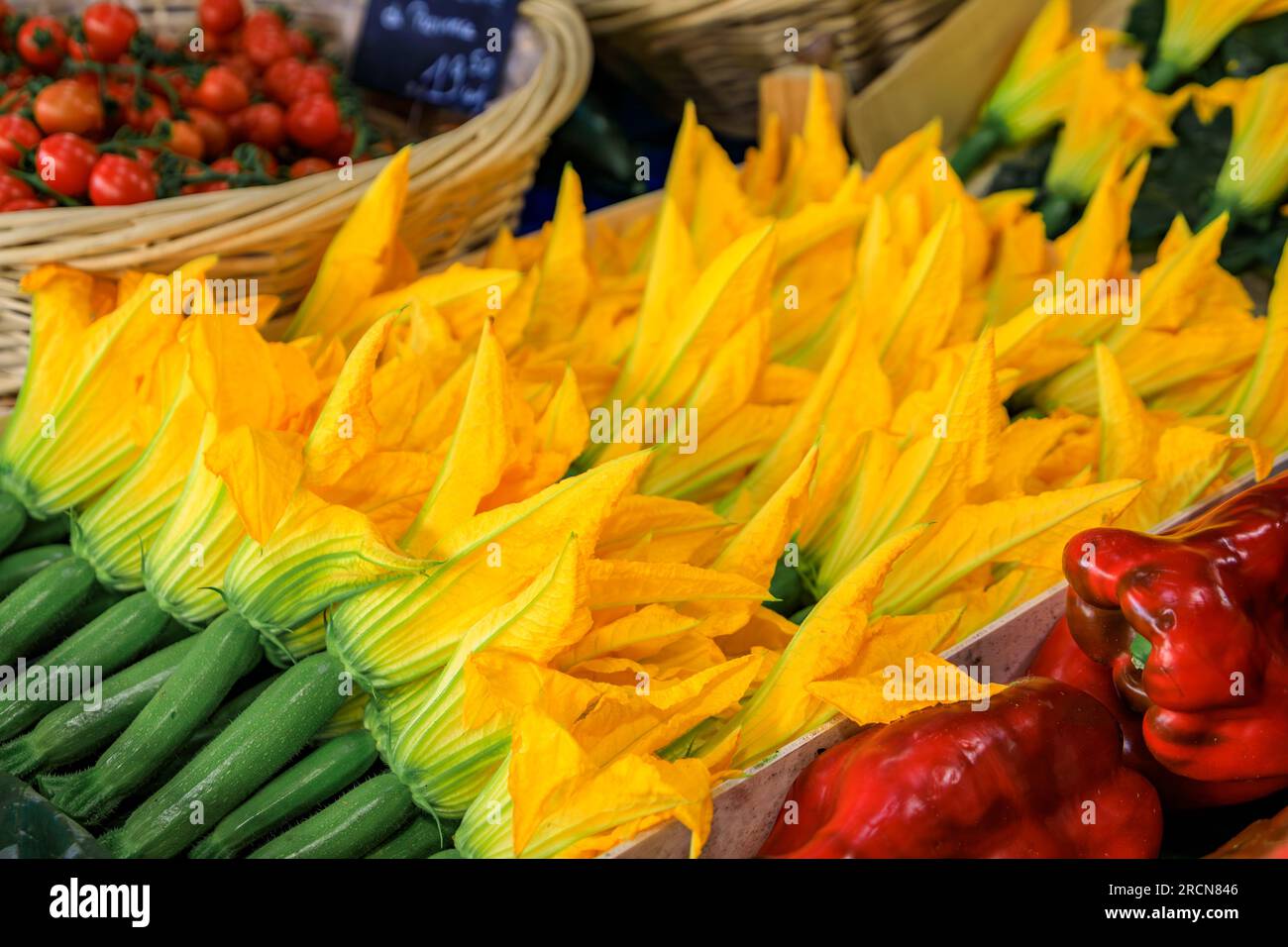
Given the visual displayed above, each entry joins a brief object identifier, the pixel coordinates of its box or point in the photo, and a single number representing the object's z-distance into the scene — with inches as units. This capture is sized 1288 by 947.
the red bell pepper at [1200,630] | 26.3
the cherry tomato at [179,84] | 39.9
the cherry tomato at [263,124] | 40.1
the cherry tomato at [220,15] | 42.3
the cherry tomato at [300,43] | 42.3
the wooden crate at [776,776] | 26.0
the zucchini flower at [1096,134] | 42.4
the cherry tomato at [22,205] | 34.4
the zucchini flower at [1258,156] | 41.3
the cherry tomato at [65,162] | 34.8
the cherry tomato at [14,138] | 35.2
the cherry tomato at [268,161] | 38.5
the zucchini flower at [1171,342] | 35.5
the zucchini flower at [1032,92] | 44.4
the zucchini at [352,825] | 27.3
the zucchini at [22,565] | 30.5
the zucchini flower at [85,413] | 30.6
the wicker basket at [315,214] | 32.9
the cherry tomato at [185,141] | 37.7
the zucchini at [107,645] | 28.9
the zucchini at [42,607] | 29.6
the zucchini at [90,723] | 28.4
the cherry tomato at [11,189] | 34.6
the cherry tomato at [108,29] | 39.3
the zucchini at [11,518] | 30.5
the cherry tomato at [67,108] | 35.9
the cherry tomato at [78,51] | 39.0
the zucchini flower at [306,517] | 27.4
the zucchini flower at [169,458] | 29.3
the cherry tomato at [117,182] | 34.7
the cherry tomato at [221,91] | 39.7
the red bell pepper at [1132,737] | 27.9
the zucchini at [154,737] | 27.9
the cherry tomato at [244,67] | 41.5
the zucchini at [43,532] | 31.2
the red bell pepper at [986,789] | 25.9
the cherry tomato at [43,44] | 38.6
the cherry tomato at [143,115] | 38.2
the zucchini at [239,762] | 27.4
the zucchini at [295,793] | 27.5
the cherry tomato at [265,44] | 41.8
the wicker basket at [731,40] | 44.0
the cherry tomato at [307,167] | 39.1
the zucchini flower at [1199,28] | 43.7
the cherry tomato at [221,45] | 42.7
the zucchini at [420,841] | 27.7
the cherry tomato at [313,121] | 40.0
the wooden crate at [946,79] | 44.3
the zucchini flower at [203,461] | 28.7
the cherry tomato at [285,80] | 41.0
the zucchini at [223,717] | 28.7
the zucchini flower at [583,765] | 25.4
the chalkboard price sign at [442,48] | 41.5
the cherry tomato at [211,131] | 38.9
